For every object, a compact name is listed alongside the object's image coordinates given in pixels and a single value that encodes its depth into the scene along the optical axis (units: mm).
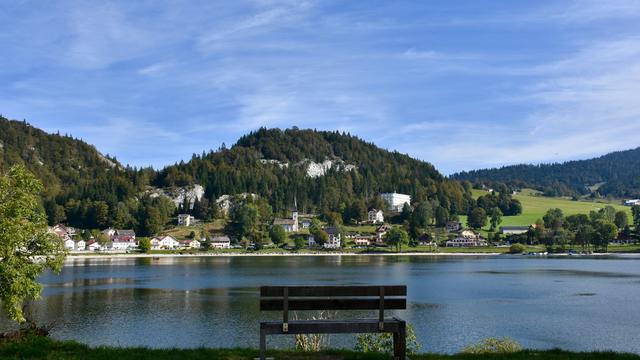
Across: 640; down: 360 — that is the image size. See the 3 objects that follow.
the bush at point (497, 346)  19594
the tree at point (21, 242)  20031
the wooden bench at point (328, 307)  12141
